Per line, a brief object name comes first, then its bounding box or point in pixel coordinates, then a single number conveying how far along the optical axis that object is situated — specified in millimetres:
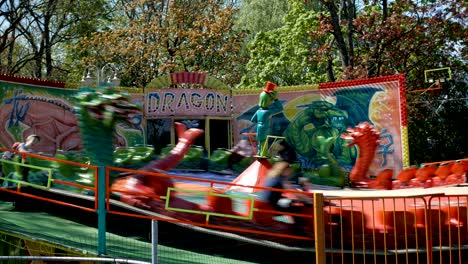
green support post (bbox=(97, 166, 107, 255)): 6777
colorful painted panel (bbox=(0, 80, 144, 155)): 16153
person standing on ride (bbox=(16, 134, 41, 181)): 10512
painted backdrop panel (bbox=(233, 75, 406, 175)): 17234
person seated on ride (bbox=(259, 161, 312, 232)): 7371
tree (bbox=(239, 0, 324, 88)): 27266
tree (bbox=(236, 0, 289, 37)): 34062
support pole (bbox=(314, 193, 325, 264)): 5668
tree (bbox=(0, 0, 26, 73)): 26047
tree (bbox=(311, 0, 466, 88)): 21312
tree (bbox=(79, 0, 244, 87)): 26172
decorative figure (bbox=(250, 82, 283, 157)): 11688
